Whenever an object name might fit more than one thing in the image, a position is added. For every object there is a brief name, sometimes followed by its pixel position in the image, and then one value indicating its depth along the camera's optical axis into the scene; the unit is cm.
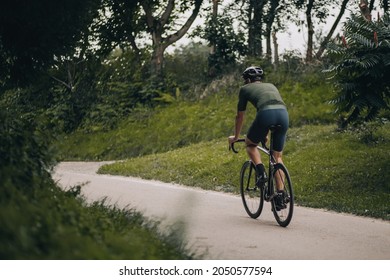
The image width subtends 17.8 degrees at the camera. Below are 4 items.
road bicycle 1570
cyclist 1590
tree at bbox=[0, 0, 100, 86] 1697
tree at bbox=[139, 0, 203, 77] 5556
